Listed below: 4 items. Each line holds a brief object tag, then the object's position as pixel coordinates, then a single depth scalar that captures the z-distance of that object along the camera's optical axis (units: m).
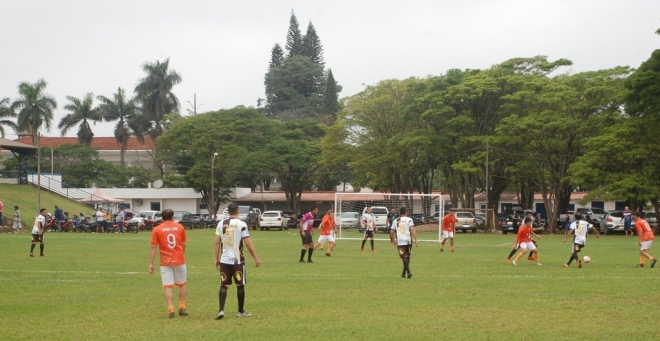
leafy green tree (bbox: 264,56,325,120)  114.12
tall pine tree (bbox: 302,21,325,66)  122.44
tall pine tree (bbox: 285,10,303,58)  122.62
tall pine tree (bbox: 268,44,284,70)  122.94
